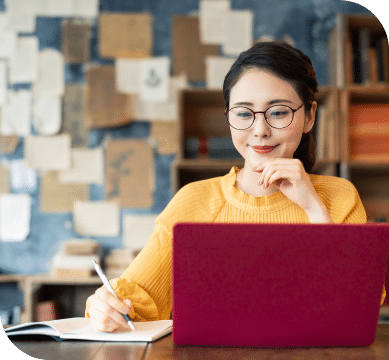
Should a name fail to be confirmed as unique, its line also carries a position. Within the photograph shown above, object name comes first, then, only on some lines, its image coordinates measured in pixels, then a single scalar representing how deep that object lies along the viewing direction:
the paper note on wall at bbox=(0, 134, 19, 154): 2.34
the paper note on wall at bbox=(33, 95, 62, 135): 2.33
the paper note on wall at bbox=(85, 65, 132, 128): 2.33
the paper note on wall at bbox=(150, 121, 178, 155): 2.35
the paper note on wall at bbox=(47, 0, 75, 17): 2.34
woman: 0.88
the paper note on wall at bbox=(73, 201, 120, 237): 2.33
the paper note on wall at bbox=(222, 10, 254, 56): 2.34
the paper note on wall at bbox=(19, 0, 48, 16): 2.35
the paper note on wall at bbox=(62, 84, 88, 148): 2.34
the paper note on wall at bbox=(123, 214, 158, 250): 2.33
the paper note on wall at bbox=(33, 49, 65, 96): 2.34
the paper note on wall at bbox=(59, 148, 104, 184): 2.33
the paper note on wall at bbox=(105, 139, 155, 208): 2.34
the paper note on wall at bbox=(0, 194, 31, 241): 2.33
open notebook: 0.65
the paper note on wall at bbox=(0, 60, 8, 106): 2.34
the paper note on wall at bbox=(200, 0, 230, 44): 2.35
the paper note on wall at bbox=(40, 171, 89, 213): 2.34
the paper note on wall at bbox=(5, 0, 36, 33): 2.35
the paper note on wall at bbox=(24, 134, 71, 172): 2.33
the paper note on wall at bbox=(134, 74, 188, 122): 2.35
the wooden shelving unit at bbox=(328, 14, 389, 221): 2.00
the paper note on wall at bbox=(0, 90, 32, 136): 2.34
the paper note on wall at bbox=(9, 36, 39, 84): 2.35
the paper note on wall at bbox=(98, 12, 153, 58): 2.35
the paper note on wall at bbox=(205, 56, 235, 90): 2.34
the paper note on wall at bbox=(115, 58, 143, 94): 2.35
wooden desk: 0.55
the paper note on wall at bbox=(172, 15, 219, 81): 2.34
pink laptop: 0.53
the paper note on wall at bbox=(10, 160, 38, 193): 2.33
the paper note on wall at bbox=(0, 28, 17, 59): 2.35
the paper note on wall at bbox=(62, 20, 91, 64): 2.33
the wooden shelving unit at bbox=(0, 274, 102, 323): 2.23
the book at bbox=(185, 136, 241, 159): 2.03
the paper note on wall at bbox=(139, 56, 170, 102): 2.35
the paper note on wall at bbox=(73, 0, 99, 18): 2.34
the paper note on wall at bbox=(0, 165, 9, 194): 2.33
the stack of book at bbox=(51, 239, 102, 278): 2.08
